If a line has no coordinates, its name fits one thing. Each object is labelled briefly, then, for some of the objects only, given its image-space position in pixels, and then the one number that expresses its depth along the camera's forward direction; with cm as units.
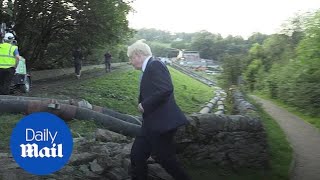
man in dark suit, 472
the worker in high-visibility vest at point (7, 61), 1098
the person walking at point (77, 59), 2473
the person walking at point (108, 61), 3203
